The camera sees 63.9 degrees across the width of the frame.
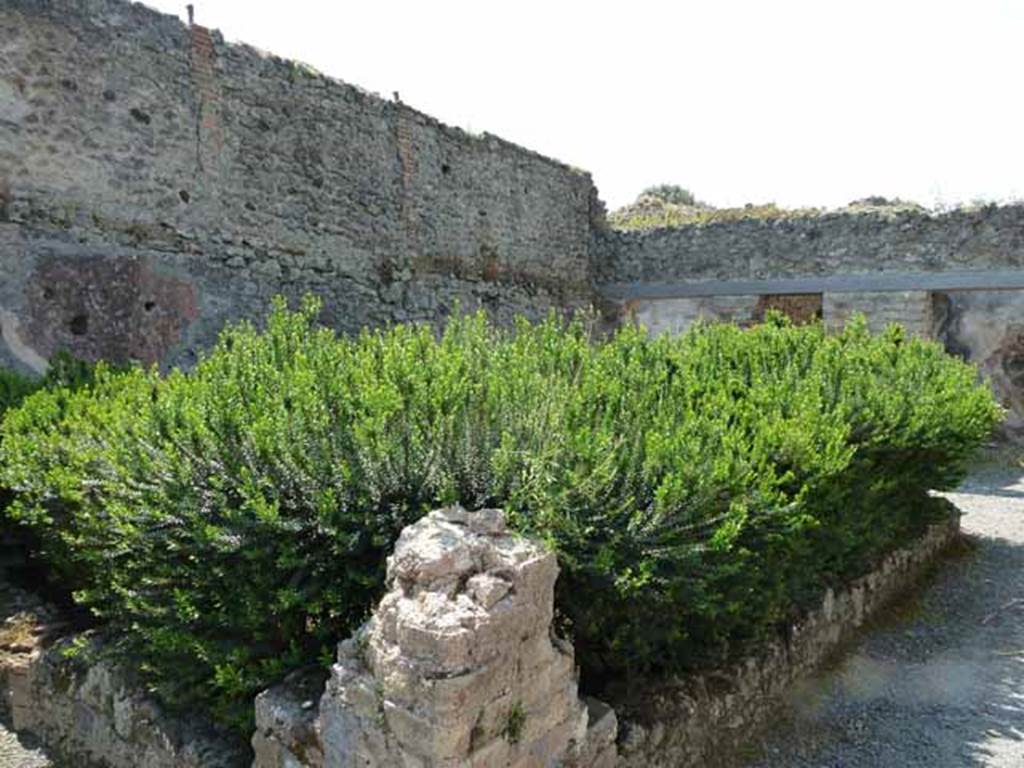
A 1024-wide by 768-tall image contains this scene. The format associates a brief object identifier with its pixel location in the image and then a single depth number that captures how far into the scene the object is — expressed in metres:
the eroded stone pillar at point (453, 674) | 2.22
